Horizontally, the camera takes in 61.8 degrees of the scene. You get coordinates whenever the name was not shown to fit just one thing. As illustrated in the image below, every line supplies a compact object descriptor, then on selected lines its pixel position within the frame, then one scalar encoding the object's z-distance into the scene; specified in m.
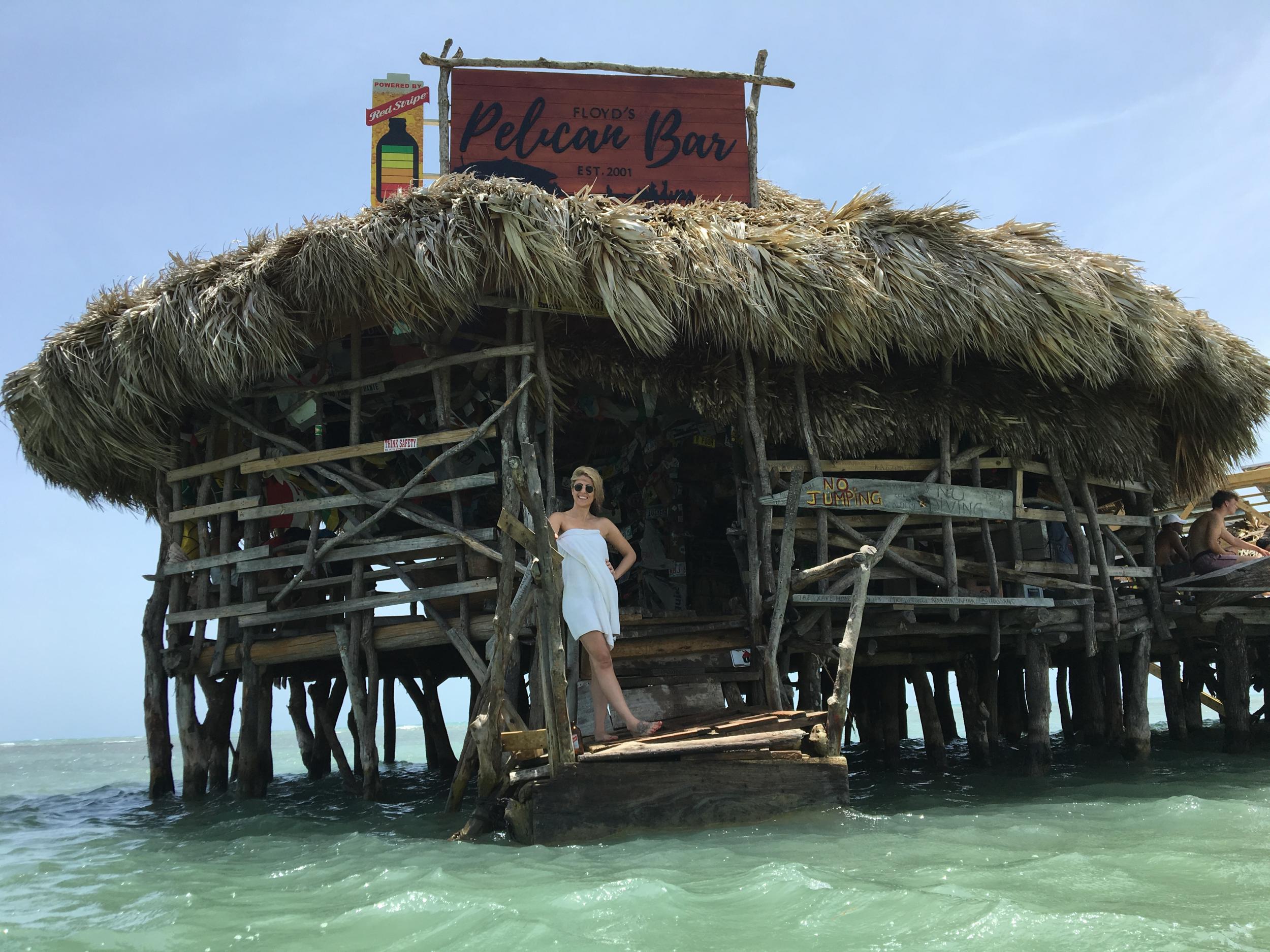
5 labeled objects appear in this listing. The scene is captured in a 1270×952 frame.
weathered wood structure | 8.14
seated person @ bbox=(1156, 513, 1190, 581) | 10.91
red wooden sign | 9.88
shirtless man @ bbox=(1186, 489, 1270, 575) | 10.34
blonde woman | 6.66
